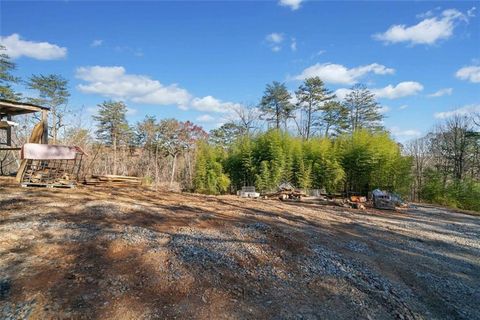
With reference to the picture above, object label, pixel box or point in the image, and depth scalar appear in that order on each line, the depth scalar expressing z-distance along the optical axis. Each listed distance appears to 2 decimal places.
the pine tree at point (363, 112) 18.08
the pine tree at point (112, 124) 18.94
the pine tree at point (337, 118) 17.94
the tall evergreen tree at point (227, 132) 18.81
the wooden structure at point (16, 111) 5.67
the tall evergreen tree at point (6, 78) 12.51
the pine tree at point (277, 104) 18.09
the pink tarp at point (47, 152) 5.44
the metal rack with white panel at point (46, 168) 5.55
